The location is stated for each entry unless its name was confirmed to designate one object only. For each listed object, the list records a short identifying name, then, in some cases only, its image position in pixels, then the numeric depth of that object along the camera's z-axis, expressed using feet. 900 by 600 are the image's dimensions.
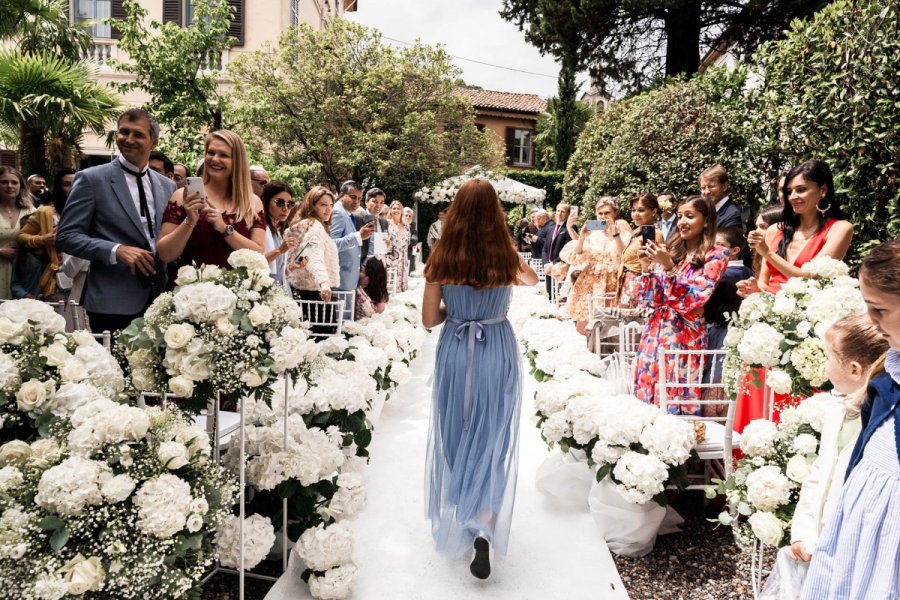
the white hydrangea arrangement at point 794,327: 8.19
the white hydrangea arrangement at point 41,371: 6.39
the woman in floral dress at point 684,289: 12.53
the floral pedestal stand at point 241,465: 7.77
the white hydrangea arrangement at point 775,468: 7.38
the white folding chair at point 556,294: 28.27
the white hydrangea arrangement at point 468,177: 61.16
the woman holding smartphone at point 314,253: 17.92
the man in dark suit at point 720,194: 16.60
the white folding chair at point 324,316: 16.89
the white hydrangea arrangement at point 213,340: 6.89
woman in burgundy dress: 10.25
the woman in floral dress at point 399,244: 34.60
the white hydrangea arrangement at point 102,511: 5.53
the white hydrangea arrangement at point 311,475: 8.68
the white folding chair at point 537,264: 42.62
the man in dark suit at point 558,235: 33.91
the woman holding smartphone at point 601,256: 22.65
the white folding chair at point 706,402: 10.66
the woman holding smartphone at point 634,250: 18.74
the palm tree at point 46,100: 22.31
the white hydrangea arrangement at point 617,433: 10.05
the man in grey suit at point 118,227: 10.25
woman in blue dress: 9.59
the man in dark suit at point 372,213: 26.80
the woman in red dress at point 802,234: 11.82
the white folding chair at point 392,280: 33.02
